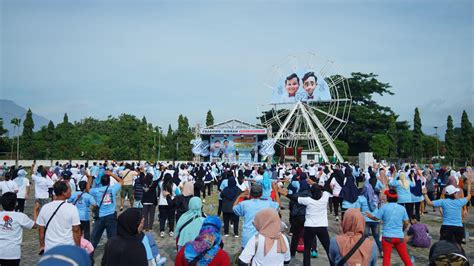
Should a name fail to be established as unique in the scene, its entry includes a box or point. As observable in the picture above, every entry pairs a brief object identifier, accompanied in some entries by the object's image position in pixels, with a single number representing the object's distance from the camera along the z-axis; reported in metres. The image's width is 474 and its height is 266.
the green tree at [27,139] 51.62
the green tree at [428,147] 72.50
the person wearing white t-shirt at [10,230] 5.37
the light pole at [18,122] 46.27
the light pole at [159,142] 59.73
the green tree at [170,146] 62.97
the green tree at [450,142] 56.22
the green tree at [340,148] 57.12
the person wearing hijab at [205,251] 3.96
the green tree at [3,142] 53.78
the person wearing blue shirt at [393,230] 6.70
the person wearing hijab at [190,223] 5.35
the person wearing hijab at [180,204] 9.44
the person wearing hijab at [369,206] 8.67
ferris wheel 47.88
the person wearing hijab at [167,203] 10.21
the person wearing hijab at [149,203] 11.01
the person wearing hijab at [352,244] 4.27
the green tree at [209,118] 71.38
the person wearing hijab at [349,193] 9.64
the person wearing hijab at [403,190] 11.04
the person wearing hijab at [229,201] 10.88
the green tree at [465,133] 53.81
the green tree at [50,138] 53.44
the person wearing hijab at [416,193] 12.70
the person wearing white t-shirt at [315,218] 7.25
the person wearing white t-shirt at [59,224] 5.40
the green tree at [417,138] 61.06
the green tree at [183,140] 61.92
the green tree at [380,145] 56.78
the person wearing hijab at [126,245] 3.85
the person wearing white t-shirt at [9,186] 11.52
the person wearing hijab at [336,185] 12.79
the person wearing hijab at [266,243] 4.46
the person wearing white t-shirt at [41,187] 12.35
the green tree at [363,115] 61.06
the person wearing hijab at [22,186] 12.82
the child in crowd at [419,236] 5.27
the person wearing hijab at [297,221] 8.39
